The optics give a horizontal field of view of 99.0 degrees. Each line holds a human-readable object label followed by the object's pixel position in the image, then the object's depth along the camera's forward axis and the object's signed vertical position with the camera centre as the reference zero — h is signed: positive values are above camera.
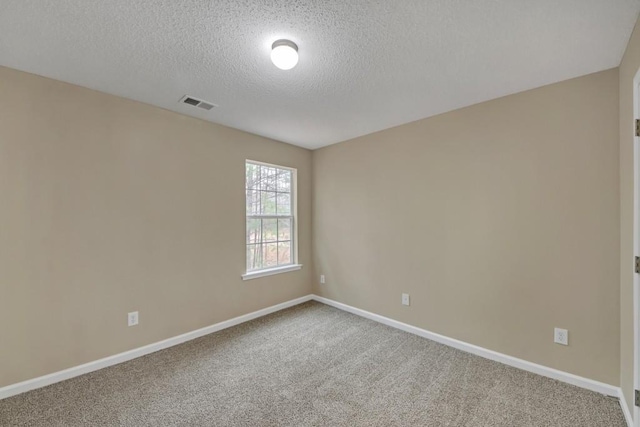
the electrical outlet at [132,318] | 2.56 -0.94
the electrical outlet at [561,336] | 2.16 -0.96
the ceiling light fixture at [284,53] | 1.72 +1.05
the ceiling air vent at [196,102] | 2.55 +1.12
